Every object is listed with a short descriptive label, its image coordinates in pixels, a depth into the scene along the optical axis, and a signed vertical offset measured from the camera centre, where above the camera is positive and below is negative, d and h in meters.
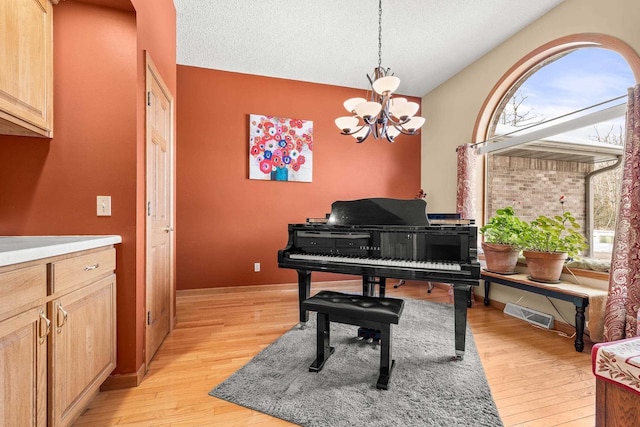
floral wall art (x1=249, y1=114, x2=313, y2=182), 3.86 +0.89
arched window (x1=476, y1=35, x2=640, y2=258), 2.45 +0.79
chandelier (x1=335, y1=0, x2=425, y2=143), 2.22 +0.85
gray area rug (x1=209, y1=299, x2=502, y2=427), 1.48 -1.07
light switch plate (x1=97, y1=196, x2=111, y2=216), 1.69 +0.04
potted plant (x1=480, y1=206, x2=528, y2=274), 2.81 -0.29
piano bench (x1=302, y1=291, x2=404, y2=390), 1.71 -0.64
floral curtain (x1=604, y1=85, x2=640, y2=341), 1.99 -0.28
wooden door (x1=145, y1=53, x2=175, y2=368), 1.95 +0.00
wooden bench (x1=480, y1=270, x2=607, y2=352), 2.22 -0.66
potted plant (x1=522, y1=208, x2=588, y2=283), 2.48 -0.32
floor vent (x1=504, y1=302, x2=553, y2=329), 2.66 -1.03
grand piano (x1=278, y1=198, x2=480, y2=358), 2.00 -0.29
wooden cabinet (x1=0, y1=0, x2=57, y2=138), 1.34 +0.74
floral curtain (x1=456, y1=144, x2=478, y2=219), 3.52 +0.39
